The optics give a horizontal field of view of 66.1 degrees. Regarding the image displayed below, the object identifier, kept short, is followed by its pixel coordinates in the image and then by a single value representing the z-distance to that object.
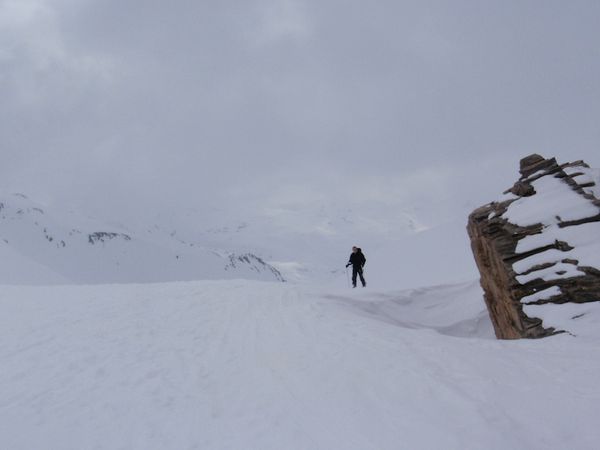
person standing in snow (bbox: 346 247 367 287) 21.12
